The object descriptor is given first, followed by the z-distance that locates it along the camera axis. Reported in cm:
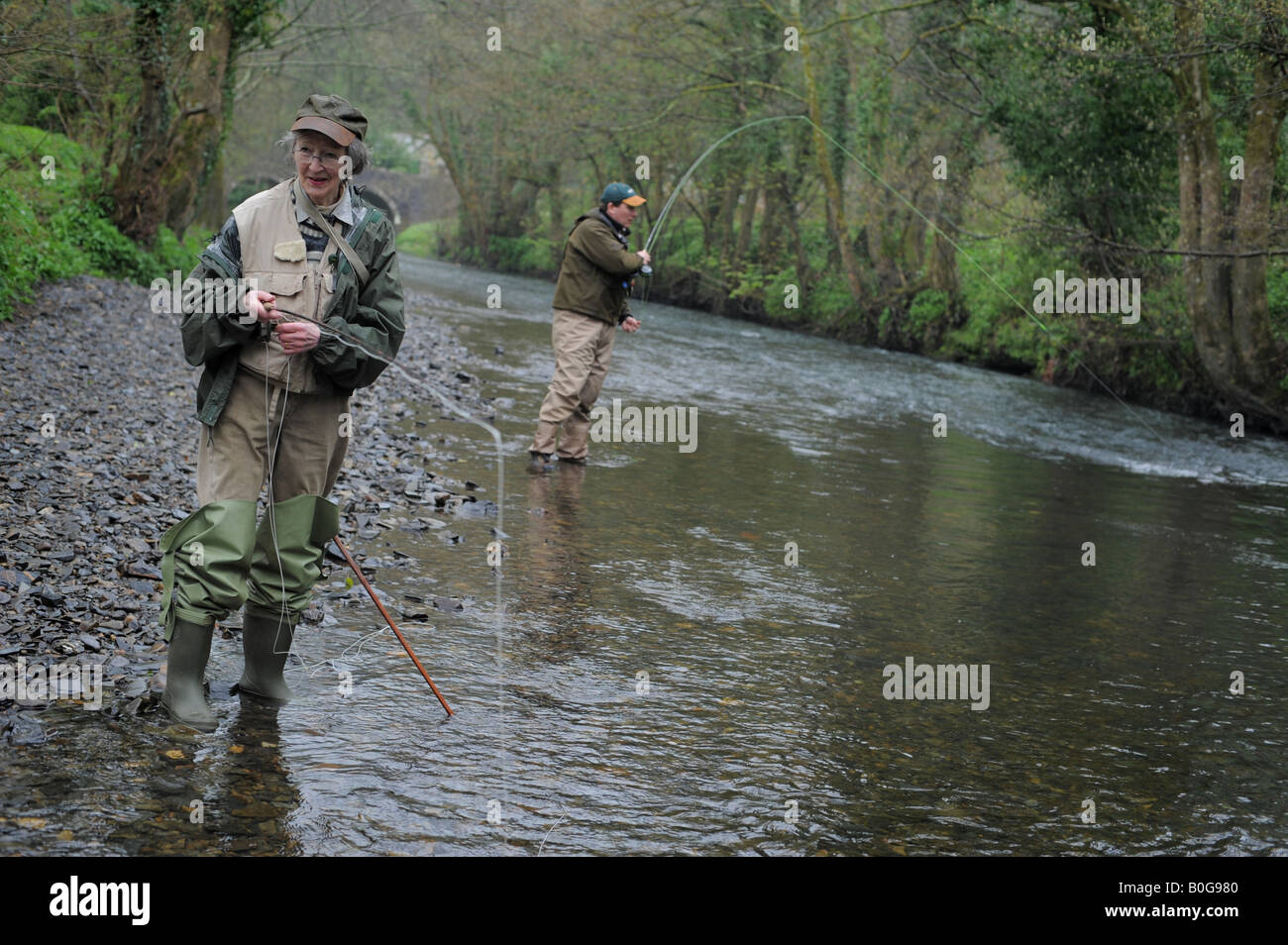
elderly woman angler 452
